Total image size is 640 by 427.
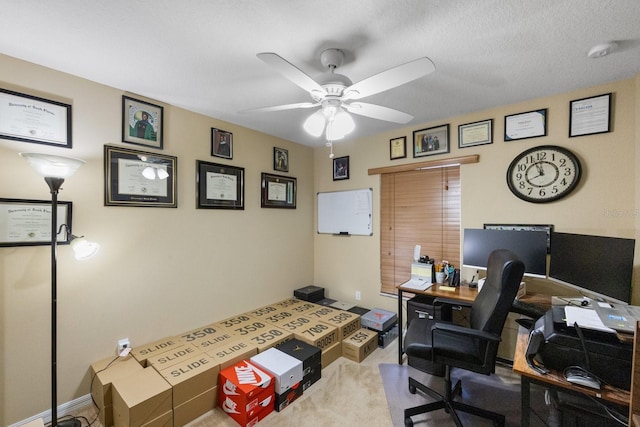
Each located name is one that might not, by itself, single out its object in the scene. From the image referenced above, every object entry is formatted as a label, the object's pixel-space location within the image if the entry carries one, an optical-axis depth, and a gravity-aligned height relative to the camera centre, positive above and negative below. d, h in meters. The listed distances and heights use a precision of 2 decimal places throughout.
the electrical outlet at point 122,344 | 2.06 -1.03
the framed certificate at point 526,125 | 2.24 +0.78
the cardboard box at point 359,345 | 2.48 -1.27
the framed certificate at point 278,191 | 3.16 +0.28
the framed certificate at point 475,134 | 2.50 +0.78
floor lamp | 1.50 +0.03
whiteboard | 3.34 +0.02
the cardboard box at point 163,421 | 1.60 -1.28
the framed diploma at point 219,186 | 2.58 +0.29
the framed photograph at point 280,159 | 3.29 +0.69
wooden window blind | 2.75 -0.05
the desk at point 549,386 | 1.03 -0.72
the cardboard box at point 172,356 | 1.92 -1.10
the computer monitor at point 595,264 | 1.53 -0.32
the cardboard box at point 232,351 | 2.01 -1.11
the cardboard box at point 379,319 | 2.79 -1.15
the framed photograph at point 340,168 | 3.50 +0.62
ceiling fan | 1.24 +0.68
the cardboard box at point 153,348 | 2.03 -1.10
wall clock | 2.12 +0.34
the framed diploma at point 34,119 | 1.66 +0.62
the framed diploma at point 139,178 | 2.04 +0.30
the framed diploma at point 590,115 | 1.99 +0.76
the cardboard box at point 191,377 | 1.73 -1.11
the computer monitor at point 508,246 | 2.08 -0.27
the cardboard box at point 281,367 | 1.90 -1.15
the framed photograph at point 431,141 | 2.75 +0.78
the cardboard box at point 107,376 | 1.72 -1.11
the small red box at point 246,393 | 1.72 -1.22
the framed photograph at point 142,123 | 2.12 +0.76
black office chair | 1.50 -0.81
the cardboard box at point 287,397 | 1.89 -1.35
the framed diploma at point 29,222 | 1.64 -0.05
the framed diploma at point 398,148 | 3.02 +0.76
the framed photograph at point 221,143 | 2.69 +0.73
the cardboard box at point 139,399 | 1.54 -1.12
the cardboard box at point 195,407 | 1.72 -1.32
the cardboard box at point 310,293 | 3.36 -1.03
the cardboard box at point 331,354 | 2.38 -1.31
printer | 1.06 -0.59
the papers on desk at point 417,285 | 2.38 -0.67
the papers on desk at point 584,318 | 1.13 -0.48
